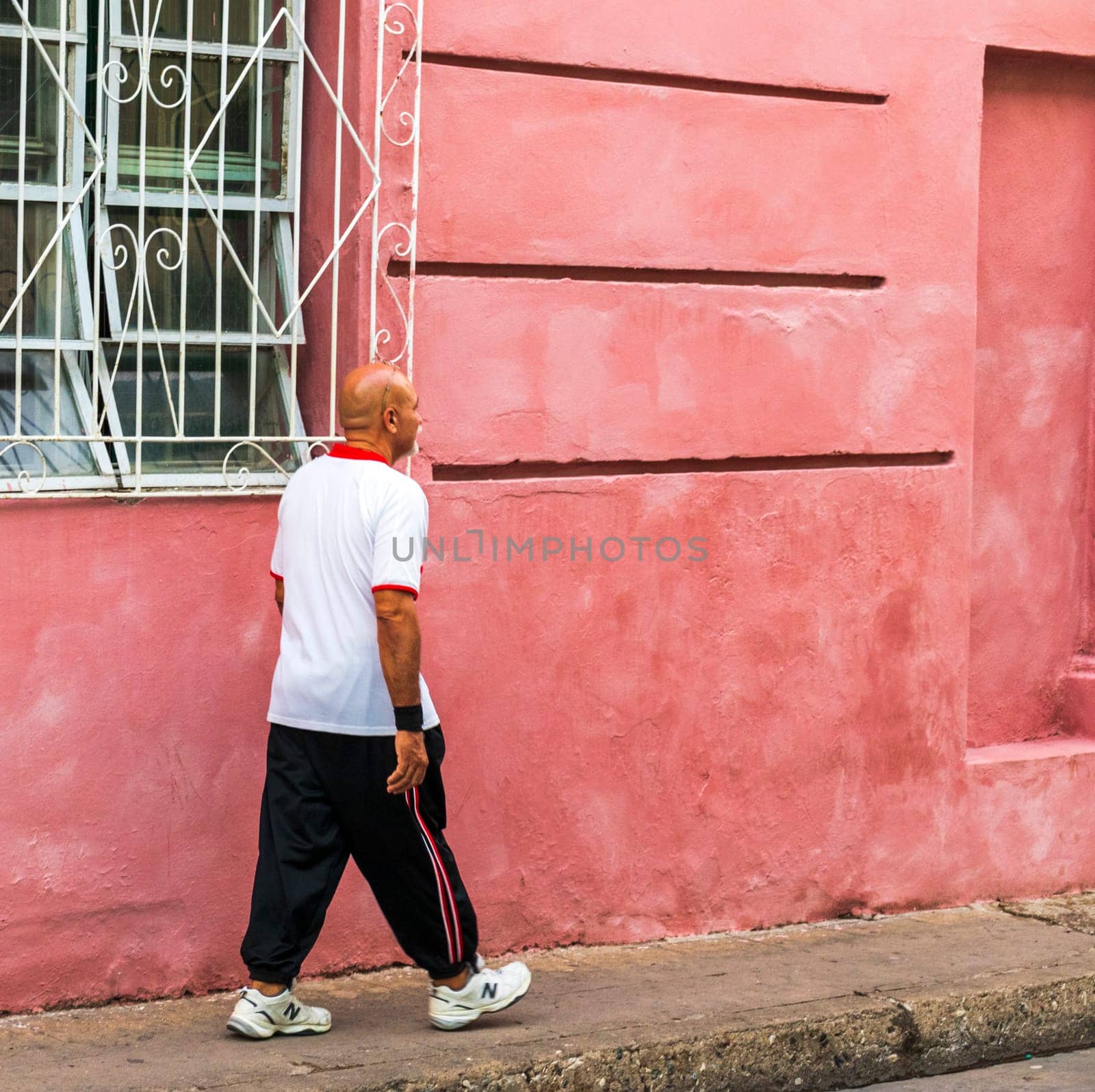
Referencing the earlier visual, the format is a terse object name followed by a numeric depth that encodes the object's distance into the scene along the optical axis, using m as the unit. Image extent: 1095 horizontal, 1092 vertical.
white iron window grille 9.20
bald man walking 7.94
